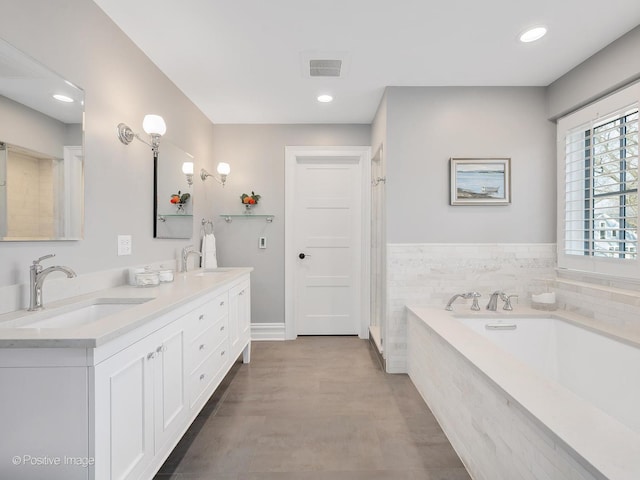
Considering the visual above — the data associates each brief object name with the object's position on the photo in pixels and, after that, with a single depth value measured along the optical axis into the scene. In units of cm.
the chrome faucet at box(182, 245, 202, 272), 292
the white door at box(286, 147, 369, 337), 399
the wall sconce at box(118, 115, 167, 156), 221
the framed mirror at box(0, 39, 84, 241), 137
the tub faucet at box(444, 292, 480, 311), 275
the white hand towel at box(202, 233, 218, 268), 340
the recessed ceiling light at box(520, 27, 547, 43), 213
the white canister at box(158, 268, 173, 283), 234
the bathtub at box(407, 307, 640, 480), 106
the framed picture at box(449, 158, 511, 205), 291
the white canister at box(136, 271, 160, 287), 213
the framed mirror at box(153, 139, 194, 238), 263
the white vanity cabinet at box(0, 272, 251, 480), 106
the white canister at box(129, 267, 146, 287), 218
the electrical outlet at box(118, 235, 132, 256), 215
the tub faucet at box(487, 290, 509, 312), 273
